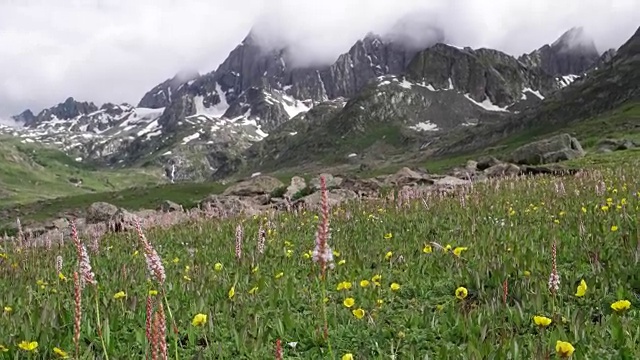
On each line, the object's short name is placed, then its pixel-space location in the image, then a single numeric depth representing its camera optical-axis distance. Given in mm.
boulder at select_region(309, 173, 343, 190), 32250
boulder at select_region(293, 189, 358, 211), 19070
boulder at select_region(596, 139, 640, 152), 52000
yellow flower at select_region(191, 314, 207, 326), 4680
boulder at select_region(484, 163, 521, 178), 31295
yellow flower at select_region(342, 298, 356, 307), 5241
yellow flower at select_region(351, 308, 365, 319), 4977
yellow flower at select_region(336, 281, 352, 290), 5813
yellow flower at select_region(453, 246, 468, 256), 7205
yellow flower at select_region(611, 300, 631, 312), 4434
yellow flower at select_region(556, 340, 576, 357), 3398
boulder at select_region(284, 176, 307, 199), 32244
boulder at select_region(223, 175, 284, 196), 41625
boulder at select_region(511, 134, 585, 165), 49156
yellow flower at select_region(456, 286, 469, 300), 5477
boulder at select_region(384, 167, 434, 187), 30781
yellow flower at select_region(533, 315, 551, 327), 4297
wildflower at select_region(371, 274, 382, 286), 6319
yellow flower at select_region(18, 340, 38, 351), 4735
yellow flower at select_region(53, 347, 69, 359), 4680
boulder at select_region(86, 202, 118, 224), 31391
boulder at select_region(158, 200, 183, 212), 32722
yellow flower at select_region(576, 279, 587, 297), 5194
